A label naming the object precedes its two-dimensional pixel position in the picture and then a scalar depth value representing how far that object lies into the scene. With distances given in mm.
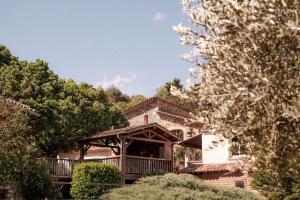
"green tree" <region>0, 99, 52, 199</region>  24438
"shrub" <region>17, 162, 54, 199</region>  25500
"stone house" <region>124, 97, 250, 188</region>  34344
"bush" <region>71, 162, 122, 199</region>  29344
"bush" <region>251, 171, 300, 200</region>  24416
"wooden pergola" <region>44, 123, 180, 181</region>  32656
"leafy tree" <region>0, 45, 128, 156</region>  35719
